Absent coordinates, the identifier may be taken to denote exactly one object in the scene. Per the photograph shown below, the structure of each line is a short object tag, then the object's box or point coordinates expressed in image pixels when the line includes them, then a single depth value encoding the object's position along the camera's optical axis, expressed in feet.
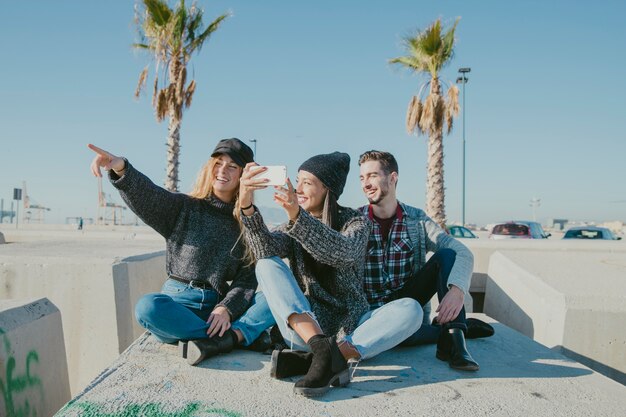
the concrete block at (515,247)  20.68
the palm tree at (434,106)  46.26
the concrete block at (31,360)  8.43
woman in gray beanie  8.02
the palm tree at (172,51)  46.14
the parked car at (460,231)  55.88
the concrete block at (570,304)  11.88
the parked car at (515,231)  48.45
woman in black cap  9.62
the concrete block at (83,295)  12.44
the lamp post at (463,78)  76.18
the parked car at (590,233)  50.37
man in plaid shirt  10.18
